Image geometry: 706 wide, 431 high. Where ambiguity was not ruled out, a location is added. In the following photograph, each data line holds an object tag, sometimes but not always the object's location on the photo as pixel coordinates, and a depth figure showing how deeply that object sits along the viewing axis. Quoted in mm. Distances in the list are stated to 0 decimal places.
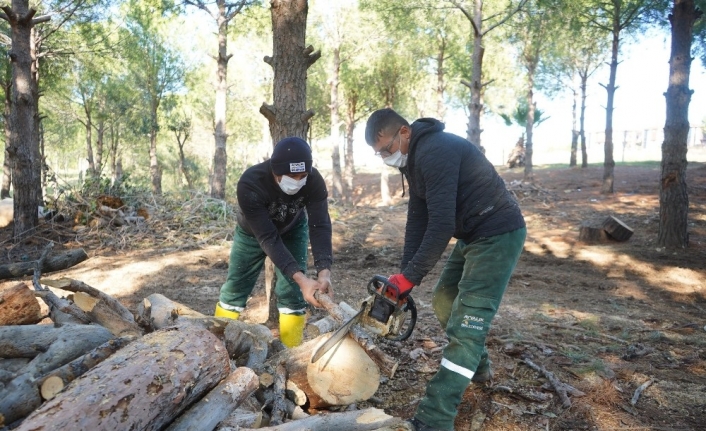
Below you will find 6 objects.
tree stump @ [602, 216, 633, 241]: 8766
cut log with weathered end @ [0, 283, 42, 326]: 2951
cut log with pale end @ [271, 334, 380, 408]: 2697
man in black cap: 3225
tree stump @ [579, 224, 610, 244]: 8875
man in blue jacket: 2547
